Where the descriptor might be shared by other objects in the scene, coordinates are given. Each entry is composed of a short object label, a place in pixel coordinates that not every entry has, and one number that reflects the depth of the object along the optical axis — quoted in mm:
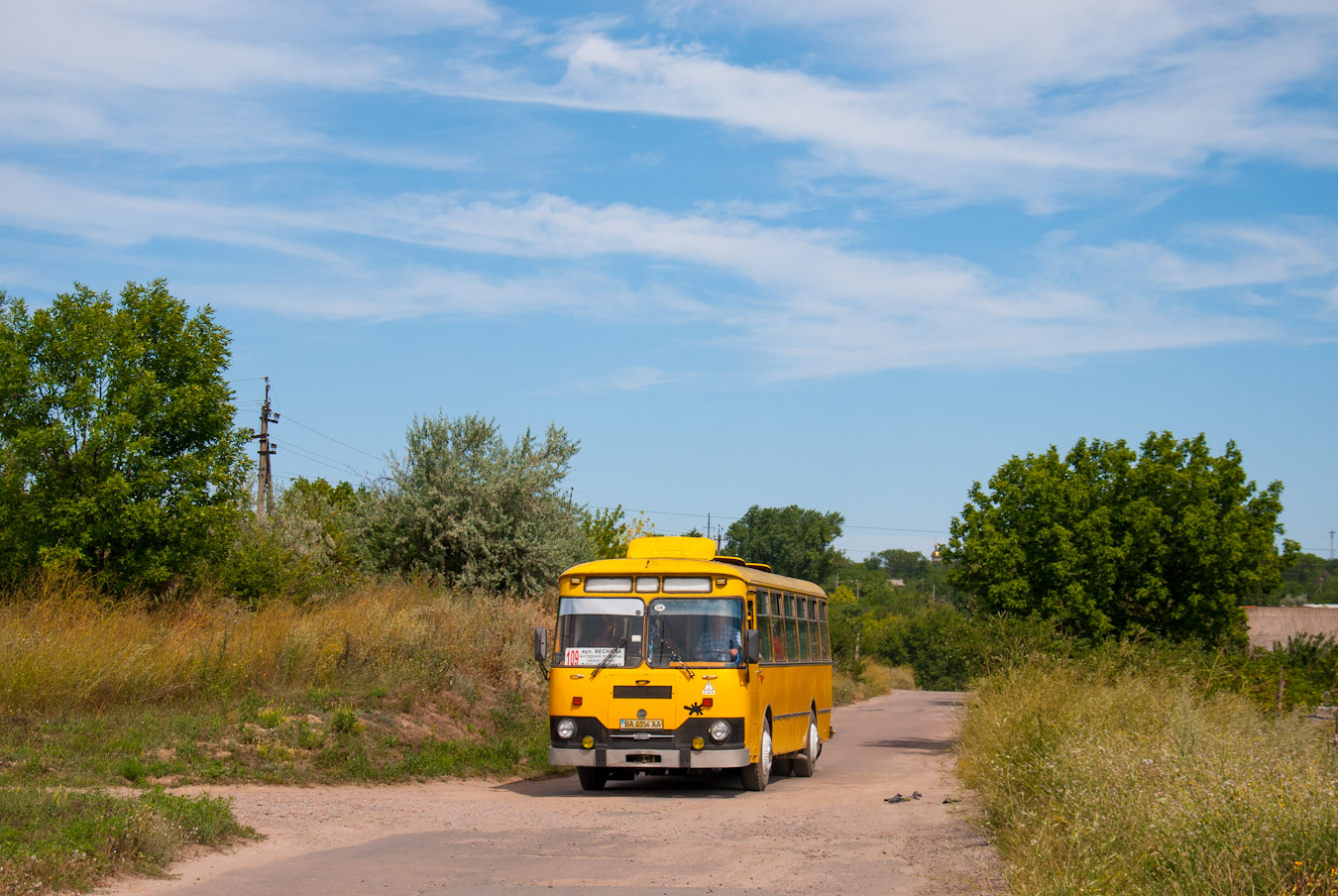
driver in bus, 15330
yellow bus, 15070
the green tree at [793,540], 110250
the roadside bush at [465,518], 29328
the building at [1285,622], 73000
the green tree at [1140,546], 39031
